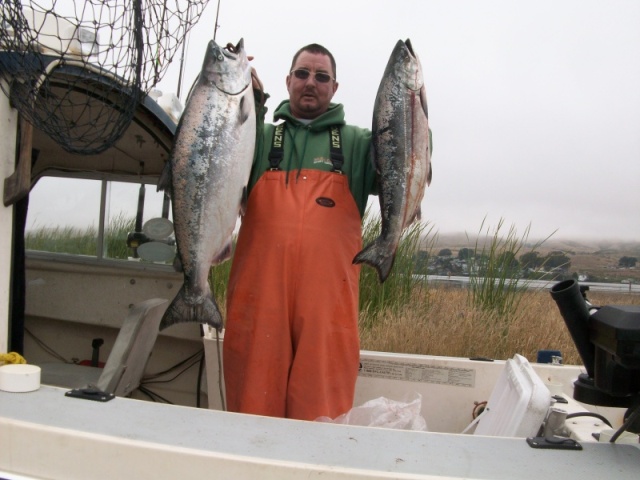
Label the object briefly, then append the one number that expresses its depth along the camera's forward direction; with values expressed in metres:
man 2.88
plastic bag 2.52
